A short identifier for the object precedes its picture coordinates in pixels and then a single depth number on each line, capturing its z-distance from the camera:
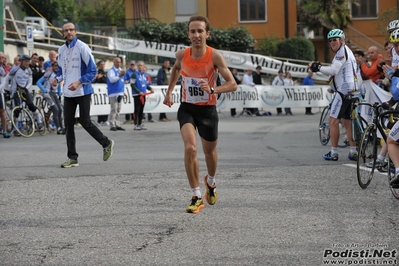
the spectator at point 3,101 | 19.20
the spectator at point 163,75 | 28.56
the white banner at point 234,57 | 41.09
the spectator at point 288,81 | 34.39
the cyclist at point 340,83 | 13.34
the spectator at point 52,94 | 20.78
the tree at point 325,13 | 49.12
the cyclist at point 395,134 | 8.82
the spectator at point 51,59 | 20.73
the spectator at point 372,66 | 15.87
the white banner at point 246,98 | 25.89
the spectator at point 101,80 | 24.91
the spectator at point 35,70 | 21.89
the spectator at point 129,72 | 24.46
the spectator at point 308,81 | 34.87
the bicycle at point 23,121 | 19.83
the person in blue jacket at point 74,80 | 13.13
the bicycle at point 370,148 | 10.33
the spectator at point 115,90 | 23.06
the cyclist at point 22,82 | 19.83
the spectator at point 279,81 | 34.44
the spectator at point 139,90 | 22.87
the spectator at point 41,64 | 22.13
